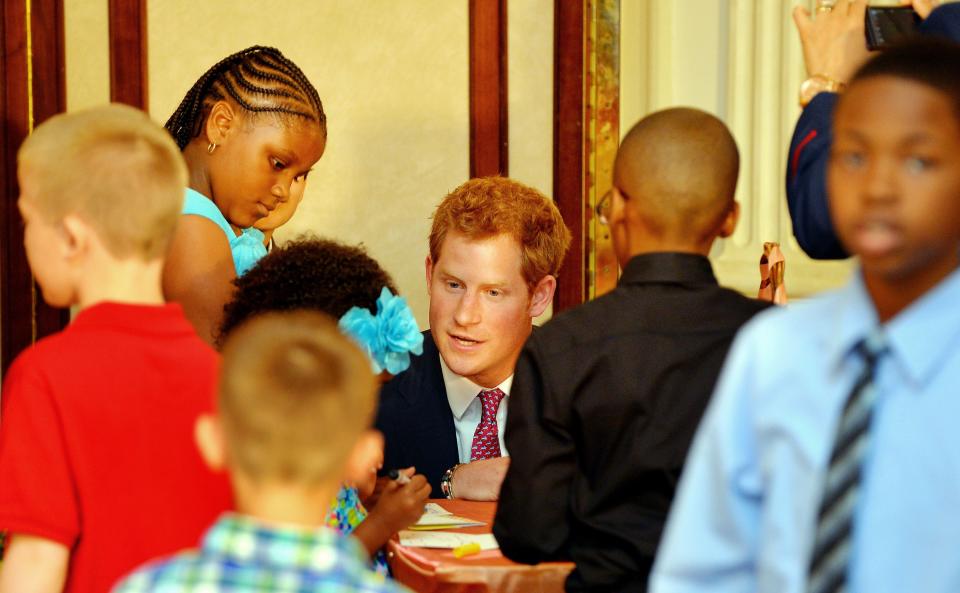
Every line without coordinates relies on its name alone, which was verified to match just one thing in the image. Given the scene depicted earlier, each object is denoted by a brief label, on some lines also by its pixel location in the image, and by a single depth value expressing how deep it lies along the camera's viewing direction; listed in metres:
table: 4.55
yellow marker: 4.70
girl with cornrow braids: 5.96
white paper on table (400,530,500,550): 4.83
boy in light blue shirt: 2.71
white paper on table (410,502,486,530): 5.14
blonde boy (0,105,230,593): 3.43
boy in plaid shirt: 2.66
